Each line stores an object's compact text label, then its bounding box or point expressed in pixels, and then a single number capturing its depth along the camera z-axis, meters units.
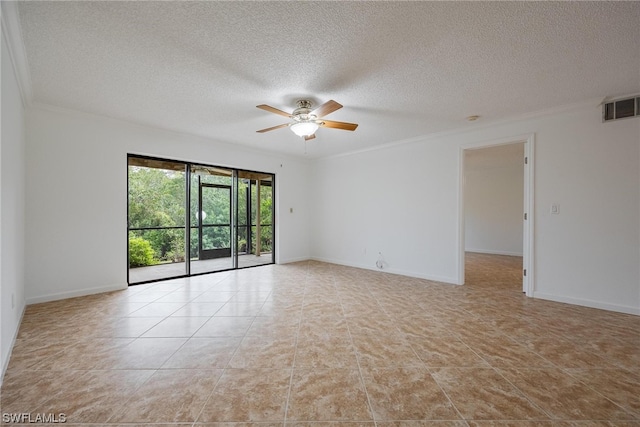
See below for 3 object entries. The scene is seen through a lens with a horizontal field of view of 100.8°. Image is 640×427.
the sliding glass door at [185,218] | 4.59
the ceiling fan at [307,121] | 3.11
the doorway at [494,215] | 5.50
